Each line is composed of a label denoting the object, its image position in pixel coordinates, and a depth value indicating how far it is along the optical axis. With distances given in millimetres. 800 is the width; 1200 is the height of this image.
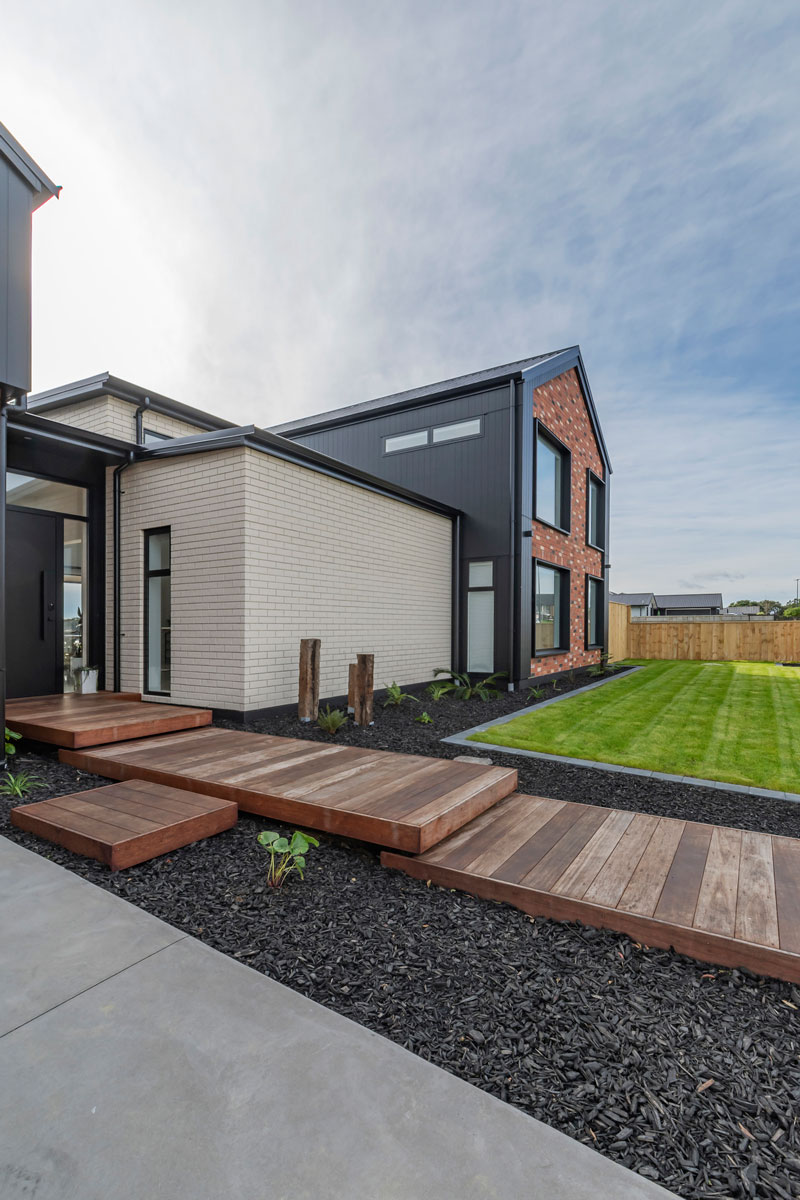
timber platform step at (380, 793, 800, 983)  2041
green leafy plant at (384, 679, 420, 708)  7809
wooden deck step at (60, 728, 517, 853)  2885
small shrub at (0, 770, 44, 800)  3736
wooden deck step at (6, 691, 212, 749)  4602
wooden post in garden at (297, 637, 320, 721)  6152
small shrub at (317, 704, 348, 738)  5727
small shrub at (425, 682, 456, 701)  8543
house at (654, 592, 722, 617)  49531
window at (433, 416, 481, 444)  10367
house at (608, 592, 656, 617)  46031
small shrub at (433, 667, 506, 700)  9032
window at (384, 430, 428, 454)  11055
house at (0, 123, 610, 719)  6141
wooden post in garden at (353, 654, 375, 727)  6379
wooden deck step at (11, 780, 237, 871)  2738
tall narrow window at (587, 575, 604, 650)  14594
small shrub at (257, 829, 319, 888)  2436
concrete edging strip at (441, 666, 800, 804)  4172
